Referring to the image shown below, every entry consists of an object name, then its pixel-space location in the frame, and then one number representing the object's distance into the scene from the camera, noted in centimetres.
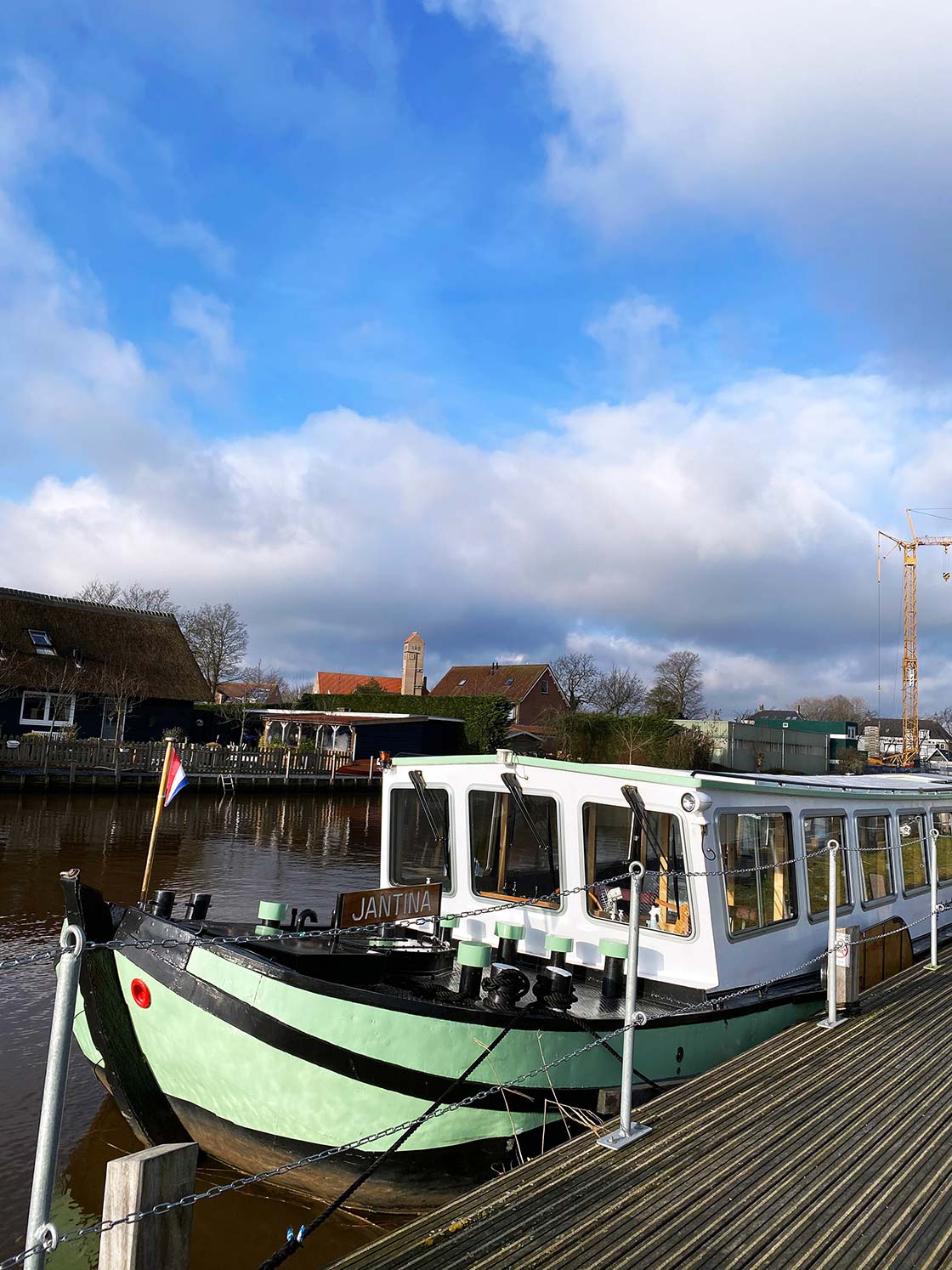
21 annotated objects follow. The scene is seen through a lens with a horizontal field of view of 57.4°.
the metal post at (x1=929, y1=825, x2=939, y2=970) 923
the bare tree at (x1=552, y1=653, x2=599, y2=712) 5938
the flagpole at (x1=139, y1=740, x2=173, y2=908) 777
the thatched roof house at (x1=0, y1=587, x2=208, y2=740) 3728
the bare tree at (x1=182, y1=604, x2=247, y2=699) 6300
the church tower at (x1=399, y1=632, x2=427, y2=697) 6625
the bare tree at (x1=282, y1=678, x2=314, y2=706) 8100
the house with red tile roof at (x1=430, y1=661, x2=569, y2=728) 5741
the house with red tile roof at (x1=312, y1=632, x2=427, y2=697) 6631
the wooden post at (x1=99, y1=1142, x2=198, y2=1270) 286
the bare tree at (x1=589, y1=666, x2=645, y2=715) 5769
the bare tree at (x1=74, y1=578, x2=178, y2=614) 6216
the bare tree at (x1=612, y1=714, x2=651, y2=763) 4056
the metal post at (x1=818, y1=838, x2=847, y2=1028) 727
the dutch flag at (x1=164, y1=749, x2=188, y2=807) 872
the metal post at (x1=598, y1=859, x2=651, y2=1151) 513
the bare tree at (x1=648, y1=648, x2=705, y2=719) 6254
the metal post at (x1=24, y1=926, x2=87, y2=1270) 256
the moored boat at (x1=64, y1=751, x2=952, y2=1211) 549
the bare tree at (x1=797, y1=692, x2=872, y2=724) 11625
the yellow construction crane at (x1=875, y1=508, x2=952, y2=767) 8129
